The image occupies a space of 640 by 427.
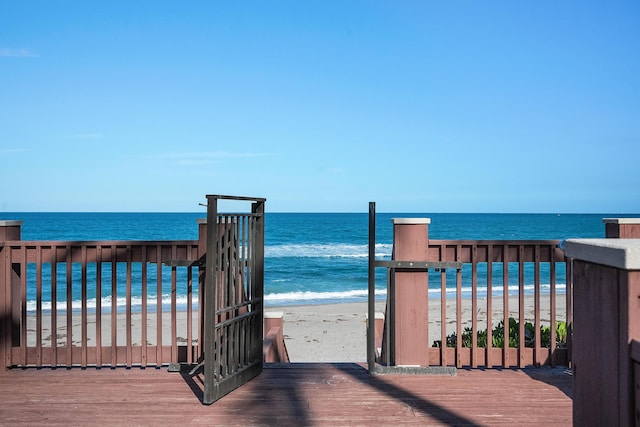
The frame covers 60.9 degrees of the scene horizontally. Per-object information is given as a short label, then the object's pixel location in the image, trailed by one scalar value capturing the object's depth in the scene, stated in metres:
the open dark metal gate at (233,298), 3.59
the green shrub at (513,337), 5.76
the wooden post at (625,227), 4.03
